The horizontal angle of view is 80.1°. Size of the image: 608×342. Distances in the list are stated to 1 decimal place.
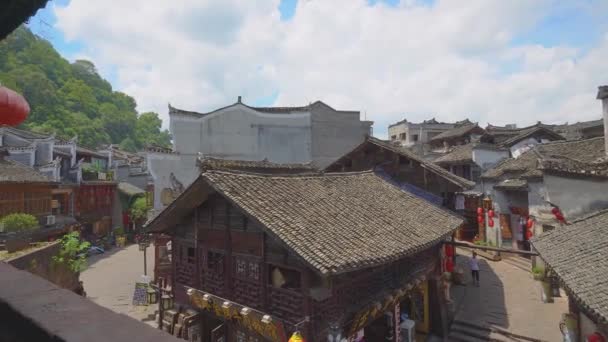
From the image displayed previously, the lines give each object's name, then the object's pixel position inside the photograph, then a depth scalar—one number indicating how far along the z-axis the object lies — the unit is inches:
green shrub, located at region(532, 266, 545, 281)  737.0
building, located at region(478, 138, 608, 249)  502.0
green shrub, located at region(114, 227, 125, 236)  1593.6
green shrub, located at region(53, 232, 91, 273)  705.6
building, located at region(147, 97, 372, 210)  1131.9
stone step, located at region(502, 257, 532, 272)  904.5
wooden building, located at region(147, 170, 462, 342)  375.6
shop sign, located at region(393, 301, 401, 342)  507.7
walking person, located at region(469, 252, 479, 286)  781.9
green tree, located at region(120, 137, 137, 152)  2694.4
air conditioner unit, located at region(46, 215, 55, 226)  1091.3
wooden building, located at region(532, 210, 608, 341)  309.3
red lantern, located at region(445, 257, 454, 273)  699.5
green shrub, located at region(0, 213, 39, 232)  861.2
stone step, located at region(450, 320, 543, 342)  552.4
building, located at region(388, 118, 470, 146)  2267.5
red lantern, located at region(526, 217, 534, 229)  727.7
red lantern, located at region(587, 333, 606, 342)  356.3
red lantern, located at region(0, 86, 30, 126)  163.2
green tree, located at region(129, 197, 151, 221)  1622.8
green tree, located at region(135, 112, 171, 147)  2997.0
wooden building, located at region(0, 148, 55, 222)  951.0
